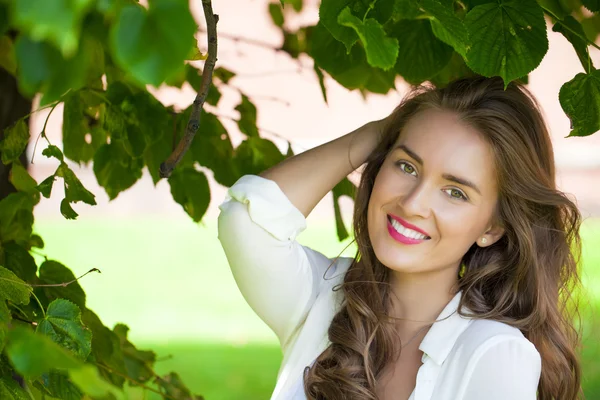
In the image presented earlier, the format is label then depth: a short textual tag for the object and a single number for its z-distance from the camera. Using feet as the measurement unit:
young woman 6.93
